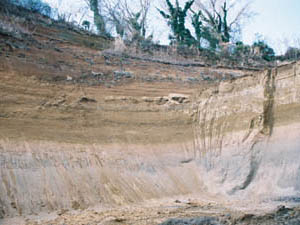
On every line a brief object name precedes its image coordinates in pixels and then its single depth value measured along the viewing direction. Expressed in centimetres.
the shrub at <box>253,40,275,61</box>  2405
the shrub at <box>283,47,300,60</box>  2280
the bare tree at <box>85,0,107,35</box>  2262
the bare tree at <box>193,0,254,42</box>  2689
